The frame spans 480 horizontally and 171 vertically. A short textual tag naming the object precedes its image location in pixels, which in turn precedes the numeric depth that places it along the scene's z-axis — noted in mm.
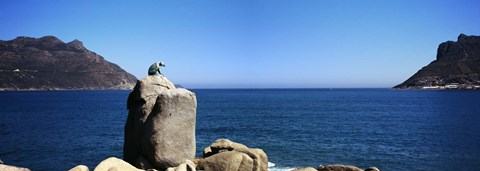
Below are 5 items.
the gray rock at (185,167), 18328
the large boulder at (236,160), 19500
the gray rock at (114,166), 16156
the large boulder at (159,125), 20078
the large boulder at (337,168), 21547
